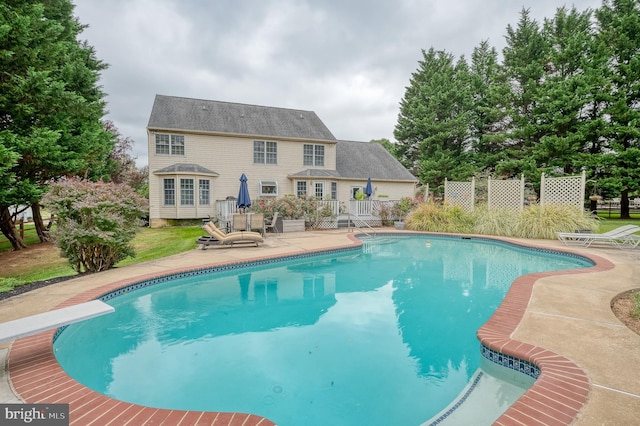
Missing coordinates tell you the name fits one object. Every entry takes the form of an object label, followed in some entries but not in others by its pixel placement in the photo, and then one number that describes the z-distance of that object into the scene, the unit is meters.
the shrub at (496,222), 13.11
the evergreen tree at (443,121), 26.88
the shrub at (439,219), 14.38
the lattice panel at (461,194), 15.80
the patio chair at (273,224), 14.62
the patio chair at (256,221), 12.27
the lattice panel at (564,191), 12.55
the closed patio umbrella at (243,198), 13.08
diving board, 2.81
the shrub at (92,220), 6.38
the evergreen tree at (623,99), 18.64
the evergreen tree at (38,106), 8.59
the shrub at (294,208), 14.92
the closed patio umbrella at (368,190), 18.41
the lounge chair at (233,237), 9.77
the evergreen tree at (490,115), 24.22
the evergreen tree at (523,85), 22.16
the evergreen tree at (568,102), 19.55
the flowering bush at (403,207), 17.22
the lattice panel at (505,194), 14.16
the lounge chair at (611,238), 9.91
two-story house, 17.83
